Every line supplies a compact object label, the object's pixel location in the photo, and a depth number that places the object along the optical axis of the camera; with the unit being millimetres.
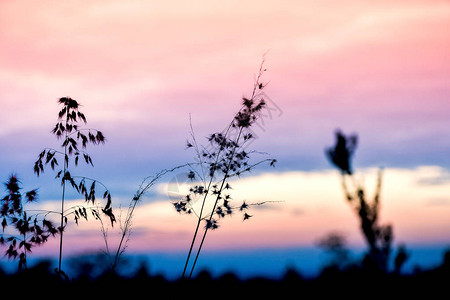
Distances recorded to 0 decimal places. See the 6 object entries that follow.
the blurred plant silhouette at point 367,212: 10156
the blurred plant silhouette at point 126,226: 8078
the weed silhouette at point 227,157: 8141
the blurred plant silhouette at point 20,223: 8047
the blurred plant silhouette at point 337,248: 11809
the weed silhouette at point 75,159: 8016
